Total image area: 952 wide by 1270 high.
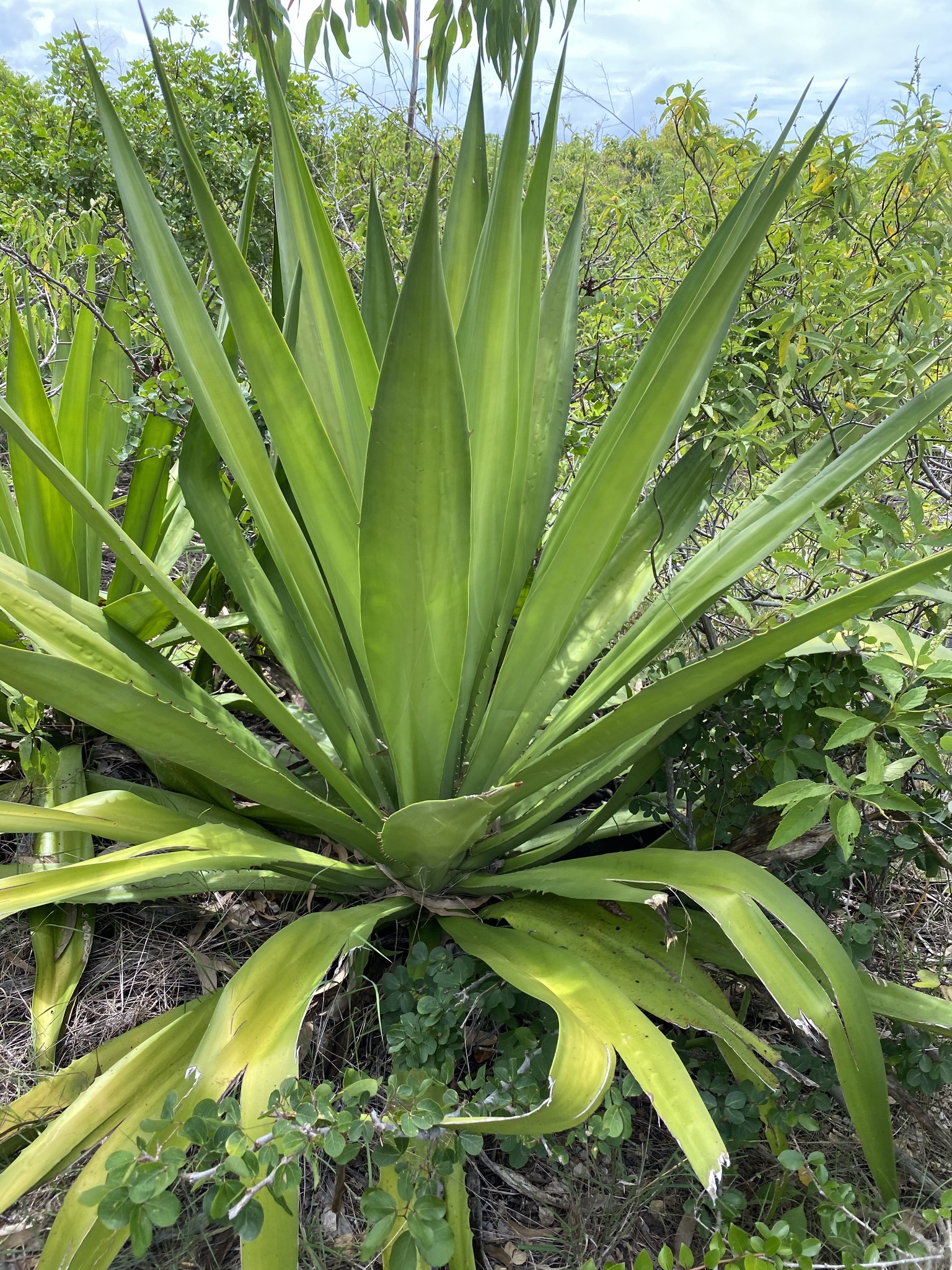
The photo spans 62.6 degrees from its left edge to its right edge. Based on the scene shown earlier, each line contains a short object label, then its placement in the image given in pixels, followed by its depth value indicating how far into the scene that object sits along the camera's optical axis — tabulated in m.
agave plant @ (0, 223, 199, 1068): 1.27
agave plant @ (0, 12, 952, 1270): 0.85
